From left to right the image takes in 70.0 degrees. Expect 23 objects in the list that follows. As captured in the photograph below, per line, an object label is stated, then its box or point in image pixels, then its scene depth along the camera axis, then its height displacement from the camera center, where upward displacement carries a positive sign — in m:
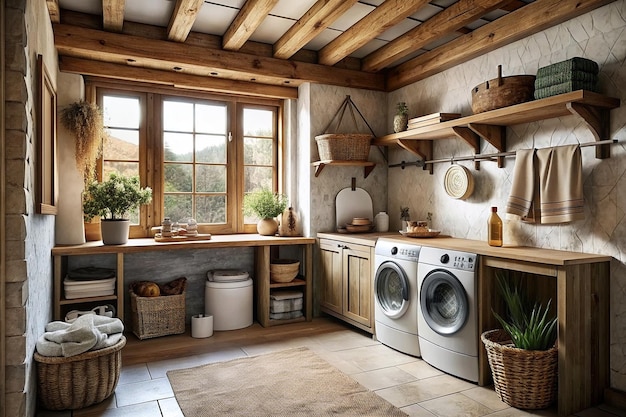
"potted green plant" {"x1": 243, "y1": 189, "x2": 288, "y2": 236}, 4.22 +0.01
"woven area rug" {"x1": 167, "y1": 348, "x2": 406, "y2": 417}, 2.47 -1.10
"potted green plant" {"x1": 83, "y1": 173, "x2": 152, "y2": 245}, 3.50 +0.06
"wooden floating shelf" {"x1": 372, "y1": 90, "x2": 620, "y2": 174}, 2.54 +0.59
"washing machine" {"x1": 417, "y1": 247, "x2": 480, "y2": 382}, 2.80 -0.68
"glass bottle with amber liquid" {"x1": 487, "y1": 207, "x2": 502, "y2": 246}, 3.01 -0.15
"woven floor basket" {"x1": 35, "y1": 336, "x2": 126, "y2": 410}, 2.41 -0.93
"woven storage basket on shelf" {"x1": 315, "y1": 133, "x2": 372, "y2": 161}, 4.07 +0.58
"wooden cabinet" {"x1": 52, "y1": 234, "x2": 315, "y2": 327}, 3.34 -0.45
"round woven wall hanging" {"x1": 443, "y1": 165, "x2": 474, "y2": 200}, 3.55 +0.21
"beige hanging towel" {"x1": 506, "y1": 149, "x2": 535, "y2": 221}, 2.87 +0.14
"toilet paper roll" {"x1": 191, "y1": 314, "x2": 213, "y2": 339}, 3.73 -0.98
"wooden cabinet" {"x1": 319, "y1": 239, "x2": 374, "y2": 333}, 3.71 -0.65
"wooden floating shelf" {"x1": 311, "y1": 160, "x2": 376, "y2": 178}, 4.08 +0.42
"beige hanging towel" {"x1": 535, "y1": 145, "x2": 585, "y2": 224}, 2.65 +0.14
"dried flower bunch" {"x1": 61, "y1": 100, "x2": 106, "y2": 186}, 3.51 +0.65
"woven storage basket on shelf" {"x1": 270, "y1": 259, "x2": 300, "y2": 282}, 4.13 -0.58
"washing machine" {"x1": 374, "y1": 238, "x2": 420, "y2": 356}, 3.25 -0.66
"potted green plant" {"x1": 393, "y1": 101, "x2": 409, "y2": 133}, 3.99 +0.80
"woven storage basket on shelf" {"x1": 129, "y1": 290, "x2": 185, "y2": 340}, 3.67 -0.88
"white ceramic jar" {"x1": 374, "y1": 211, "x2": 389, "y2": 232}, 4.34 -0.13
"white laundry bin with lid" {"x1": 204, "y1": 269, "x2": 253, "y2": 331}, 3.94 -0.81
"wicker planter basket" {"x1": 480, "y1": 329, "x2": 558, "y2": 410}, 2.47 -0.94
